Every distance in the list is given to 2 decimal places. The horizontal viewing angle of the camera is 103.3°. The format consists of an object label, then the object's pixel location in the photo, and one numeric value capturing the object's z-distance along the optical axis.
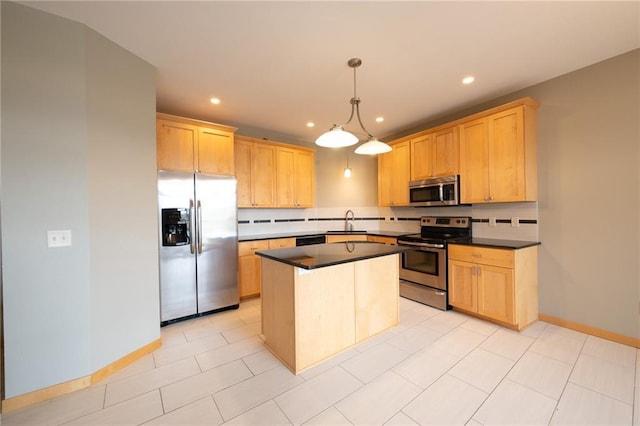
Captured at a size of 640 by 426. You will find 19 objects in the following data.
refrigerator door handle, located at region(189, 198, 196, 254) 2.99
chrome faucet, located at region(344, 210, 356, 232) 5.12
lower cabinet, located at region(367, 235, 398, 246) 3.89
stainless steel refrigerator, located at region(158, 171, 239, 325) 2.88
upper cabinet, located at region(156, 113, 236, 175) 2.95
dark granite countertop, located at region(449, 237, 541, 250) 2.68
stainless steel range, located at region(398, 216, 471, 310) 3.22
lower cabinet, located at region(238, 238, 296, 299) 3.58
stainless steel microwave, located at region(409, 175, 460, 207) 3.41
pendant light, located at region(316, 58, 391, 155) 2.08
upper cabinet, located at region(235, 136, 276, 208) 3.87
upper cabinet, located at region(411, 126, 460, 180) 3.43
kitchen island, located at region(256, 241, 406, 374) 2.02
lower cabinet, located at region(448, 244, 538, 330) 2.64
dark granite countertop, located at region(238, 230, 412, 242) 3.79
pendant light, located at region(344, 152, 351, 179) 4.69
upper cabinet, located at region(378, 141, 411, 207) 4.08
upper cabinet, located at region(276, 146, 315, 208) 4.27
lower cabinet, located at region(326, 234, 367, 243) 4.45
